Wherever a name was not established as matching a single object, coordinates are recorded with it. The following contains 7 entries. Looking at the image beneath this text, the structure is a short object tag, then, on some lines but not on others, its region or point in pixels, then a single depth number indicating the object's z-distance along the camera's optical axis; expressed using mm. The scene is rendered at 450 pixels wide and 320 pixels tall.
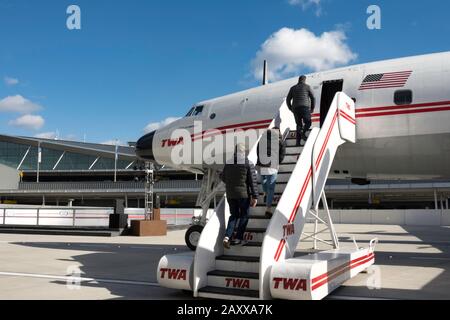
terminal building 66125
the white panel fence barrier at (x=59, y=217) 32156
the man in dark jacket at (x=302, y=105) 10922
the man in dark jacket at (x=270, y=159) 9156
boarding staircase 6883
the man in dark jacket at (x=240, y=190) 8070
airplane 11391
